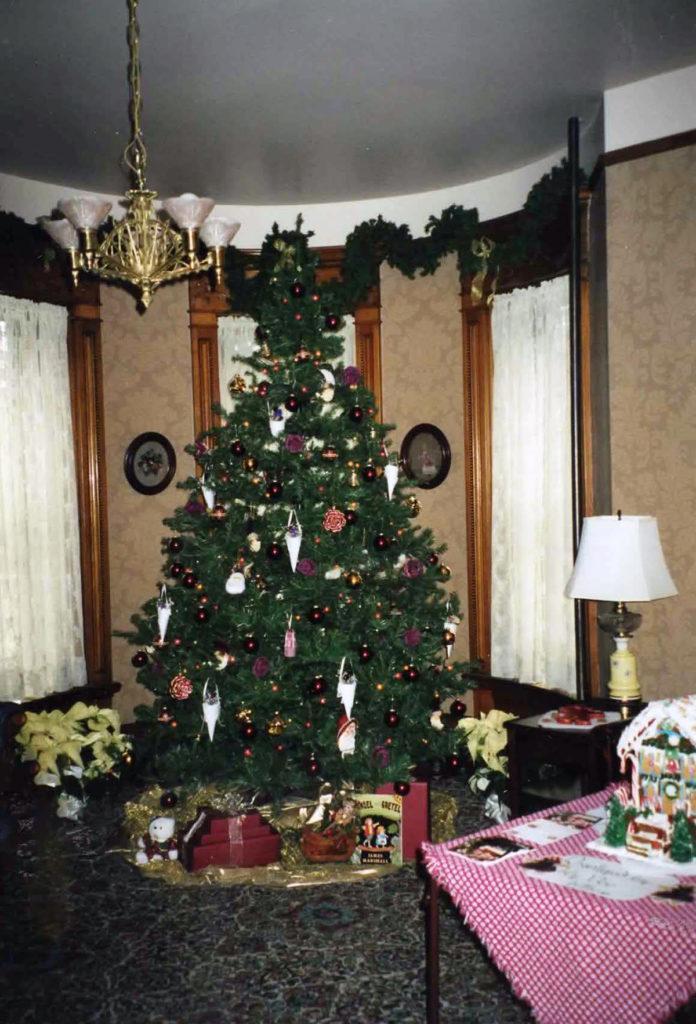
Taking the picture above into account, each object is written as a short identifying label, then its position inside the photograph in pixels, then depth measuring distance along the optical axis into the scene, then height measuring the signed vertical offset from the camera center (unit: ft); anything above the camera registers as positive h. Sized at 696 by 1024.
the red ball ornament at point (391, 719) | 13.94 -3.26
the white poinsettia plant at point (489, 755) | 16.24 -4.71
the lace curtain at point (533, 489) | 18.84 +0.38
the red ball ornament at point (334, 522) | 14.30 -0.17
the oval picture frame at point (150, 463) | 21.53 +1.26
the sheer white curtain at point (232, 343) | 22.09 +4.20
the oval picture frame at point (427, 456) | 21.30 +1.28
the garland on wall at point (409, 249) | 18.22 +5.79
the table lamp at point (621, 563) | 11.88 -0.79
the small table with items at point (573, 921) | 6.92 -3.38
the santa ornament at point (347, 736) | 13.70 -3.45
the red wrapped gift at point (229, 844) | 13.89 -5.16
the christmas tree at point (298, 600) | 14.30 -1.48
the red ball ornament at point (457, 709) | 15.42 -3.47
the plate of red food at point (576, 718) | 13.20 -3.19
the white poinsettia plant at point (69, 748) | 17.40 -4.59
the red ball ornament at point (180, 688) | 14.78 -2.87
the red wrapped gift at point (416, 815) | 14.15 -4.85
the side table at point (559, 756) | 12.85 -3.71
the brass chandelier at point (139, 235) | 11.50 +3.67
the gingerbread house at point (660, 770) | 8.17 -2.50
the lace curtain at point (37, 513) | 19.10 +0.11
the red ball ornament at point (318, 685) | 13.74 -2.67
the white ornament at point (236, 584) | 14.44 -1.14
